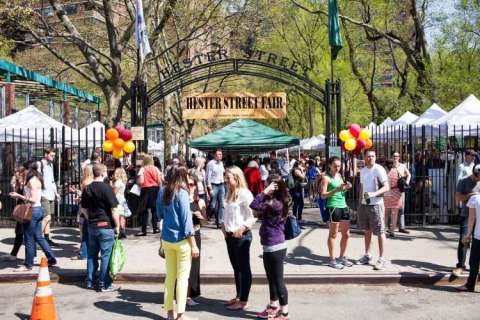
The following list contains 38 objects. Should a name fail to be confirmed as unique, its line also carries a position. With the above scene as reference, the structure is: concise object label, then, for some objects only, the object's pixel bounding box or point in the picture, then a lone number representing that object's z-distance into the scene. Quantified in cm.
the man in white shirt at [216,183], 1271
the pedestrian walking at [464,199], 734
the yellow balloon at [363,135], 1075
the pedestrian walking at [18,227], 895
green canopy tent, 1941
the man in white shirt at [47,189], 1000
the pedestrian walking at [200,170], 1270
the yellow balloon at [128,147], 1170
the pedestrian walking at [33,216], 818
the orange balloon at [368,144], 1081
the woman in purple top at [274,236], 597
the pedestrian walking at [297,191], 1355
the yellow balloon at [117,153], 1158
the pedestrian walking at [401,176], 1121
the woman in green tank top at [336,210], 831
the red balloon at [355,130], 1084
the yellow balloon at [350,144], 1048
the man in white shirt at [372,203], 830
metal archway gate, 1341
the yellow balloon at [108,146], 1139
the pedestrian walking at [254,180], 1311
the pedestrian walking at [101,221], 741
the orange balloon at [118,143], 1153
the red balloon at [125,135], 1190
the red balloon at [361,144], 1072
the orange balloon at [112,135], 1152
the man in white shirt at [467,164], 1041
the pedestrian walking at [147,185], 1144
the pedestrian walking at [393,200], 1099
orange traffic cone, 570
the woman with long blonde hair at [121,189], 1009
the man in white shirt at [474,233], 706
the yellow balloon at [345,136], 1076
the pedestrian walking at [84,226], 856
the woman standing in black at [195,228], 676
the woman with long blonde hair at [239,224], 629
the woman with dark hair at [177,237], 595
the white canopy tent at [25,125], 1405
